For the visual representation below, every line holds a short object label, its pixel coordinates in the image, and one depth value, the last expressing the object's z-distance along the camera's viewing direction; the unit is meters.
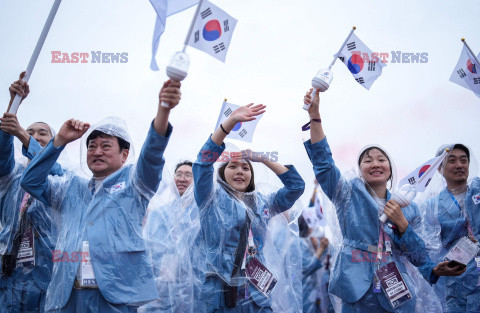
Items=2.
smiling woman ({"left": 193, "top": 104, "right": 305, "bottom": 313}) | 3.45
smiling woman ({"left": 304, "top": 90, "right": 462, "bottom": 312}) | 3.33
